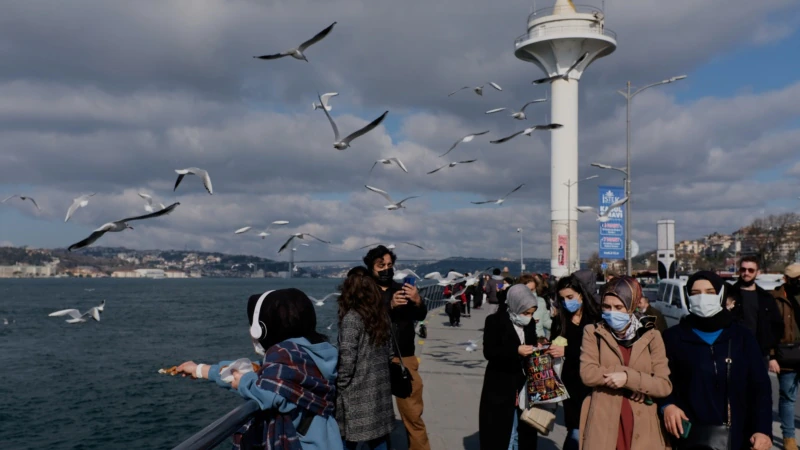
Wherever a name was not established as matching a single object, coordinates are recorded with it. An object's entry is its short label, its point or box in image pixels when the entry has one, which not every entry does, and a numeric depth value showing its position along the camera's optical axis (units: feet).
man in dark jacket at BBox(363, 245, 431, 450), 19.31
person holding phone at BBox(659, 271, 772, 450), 13.61
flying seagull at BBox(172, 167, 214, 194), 27.40
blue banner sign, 101.40
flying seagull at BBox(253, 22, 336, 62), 26.71
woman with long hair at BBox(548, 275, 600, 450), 18.74
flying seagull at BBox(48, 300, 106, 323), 49.47
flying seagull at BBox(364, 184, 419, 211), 36.45
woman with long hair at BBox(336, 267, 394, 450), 15.11
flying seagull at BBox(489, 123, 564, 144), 39.56
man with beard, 23.08
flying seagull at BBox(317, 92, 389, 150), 28.04
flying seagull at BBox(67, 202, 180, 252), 22.11
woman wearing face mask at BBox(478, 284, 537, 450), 18.28
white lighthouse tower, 168.35
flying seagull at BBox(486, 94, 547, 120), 44.53
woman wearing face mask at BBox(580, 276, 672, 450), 14.08
